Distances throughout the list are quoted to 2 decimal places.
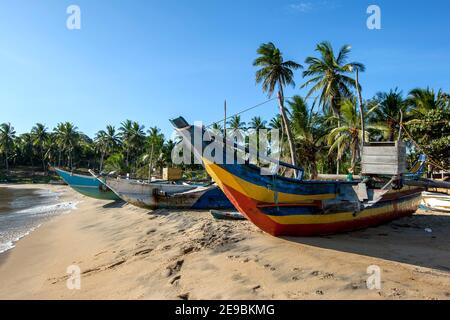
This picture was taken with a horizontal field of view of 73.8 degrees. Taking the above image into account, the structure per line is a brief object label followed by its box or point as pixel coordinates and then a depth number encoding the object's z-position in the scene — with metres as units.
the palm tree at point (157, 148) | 43.91
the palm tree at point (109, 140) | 61.08
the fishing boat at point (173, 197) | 14.89
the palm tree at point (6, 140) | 64.31
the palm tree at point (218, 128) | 42.60
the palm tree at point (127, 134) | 57.56
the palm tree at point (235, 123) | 47.52
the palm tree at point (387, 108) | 25.25
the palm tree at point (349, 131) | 23.34
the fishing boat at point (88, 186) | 20.94
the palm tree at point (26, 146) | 69.19
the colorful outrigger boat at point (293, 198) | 7.61
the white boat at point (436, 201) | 13.66
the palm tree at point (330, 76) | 25.77
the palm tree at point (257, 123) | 45.12
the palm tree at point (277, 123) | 37.25
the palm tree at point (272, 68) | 23.94
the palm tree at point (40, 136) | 65.96
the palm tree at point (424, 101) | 23.36
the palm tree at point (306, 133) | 29.15
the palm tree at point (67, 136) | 62.84
